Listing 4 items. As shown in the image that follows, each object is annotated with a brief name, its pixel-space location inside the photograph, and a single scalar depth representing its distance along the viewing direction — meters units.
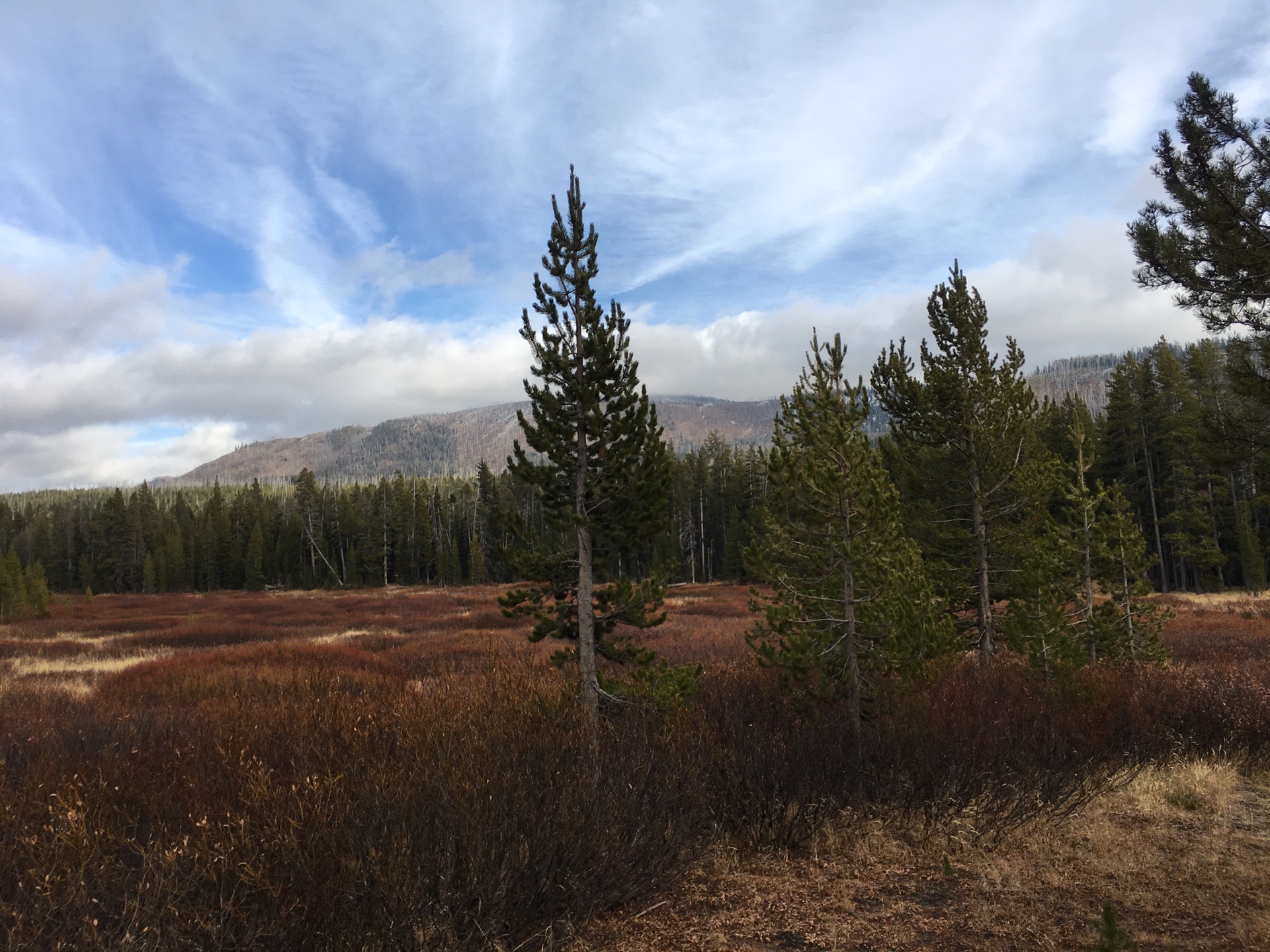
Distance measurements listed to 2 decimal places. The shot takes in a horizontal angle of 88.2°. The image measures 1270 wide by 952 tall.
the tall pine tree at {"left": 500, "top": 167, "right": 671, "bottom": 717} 7.32
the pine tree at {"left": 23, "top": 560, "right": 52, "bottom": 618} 34.06
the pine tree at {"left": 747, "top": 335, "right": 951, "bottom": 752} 7.29
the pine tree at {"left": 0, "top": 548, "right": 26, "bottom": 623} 33.06
